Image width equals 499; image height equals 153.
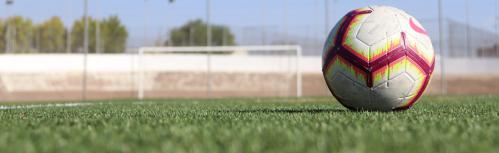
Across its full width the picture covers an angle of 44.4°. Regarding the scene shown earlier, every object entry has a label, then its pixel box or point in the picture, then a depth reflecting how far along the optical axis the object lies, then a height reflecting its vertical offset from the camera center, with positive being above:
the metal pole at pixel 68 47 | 48.58 +3.11
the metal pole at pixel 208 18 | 32.50 +3.66
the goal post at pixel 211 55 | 41.33 +2.16
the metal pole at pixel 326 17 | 31.59 +3.56
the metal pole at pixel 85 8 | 29.88 +3.79
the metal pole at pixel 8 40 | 43.52 +3.54
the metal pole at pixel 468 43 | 40.94 +2.88
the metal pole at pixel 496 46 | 43.09 +2.84
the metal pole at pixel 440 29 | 31.31 +2.99
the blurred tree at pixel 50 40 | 51.25 +3.90
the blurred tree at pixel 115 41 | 47.09 +3.54
